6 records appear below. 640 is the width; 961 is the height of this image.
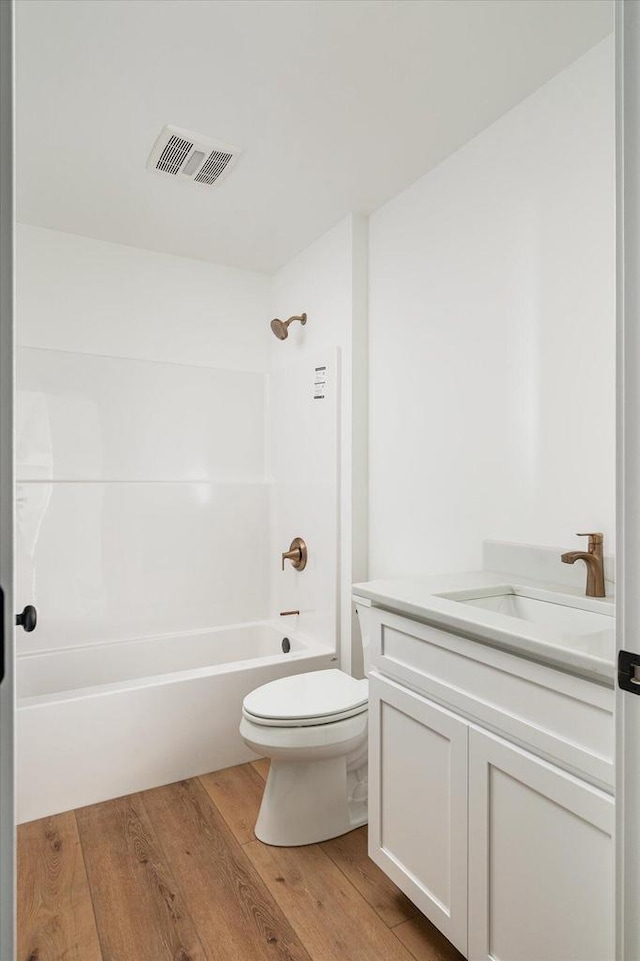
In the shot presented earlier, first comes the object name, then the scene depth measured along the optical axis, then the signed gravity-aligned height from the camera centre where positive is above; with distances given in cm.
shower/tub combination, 236 -41
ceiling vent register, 207 +127
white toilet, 189 -91
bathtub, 215 -95
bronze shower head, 306 +86
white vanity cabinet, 102 -66
